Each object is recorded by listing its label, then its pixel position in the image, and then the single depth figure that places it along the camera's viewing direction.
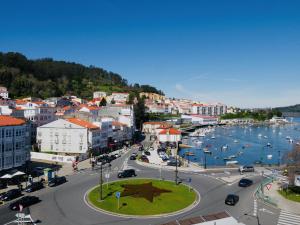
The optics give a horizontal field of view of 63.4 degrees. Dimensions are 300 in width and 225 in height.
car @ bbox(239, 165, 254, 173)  46.84
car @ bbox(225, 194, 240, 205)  30.70
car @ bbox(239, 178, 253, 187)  37.93
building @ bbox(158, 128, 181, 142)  90.16
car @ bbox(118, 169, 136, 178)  41.70
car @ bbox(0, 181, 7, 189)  36.57
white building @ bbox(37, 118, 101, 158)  60.83
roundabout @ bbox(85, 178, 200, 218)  28.63
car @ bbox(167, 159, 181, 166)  51.96
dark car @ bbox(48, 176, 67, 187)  36.69
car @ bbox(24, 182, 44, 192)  34.24
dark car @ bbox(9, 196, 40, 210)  28.33
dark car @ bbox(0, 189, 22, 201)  31.24
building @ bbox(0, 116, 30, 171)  40.07
